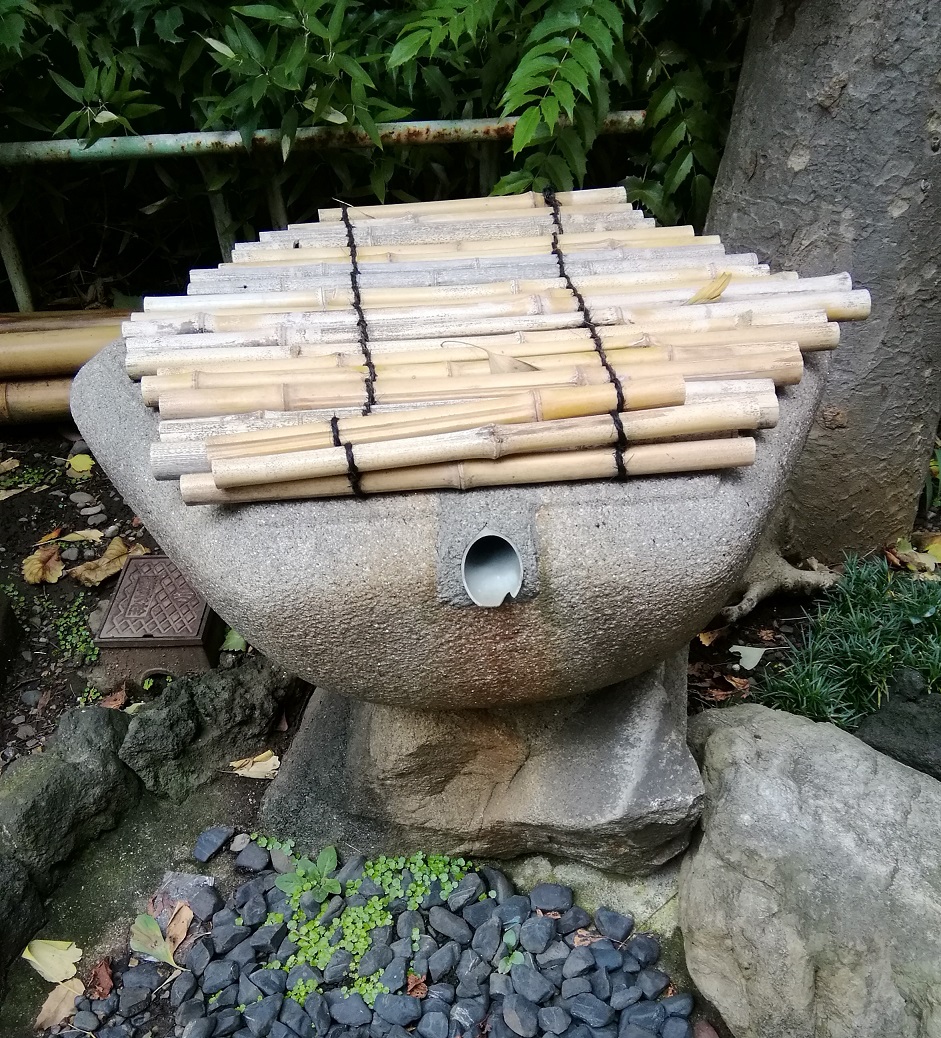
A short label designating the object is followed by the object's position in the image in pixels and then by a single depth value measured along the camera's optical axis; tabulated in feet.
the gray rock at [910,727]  6.41
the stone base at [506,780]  5.68
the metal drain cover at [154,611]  7.72
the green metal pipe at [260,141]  8.89
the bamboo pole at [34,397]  10.44
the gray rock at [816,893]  4.87
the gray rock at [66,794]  6.31
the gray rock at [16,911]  5.98
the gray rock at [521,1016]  5.49
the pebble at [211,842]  6.65
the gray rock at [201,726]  6.83
